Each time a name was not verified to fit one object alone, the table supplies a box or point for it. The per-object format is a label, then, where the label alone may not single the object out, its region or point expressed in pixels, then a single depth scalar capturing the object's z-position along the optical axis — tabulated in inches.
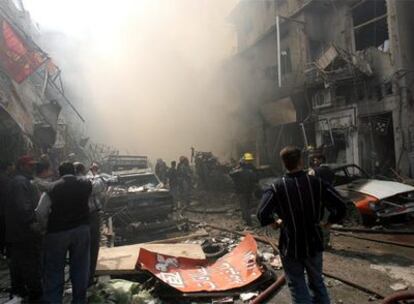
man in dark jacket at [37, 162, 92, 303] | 154.0
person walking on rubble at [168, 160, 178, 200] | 562.6
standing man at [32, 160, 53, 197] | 174.0
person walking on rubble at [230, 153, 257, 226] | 381.0
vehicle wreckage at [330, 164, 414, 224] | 330.0
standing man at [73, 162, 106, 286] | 193.3
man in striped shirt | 121.7
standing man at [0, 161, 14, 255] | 214.2
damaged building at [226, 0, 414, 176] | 533.3
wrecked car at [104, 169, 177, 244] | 349.4
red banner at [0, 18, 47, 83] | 291.0
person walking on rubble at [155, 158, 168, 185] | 629.6
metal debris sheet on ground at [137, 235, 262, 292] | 194.7
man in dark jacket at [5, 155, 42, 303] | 176.1
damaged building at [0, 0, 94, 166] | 271.3
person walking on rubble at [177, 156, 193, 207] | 562.9
